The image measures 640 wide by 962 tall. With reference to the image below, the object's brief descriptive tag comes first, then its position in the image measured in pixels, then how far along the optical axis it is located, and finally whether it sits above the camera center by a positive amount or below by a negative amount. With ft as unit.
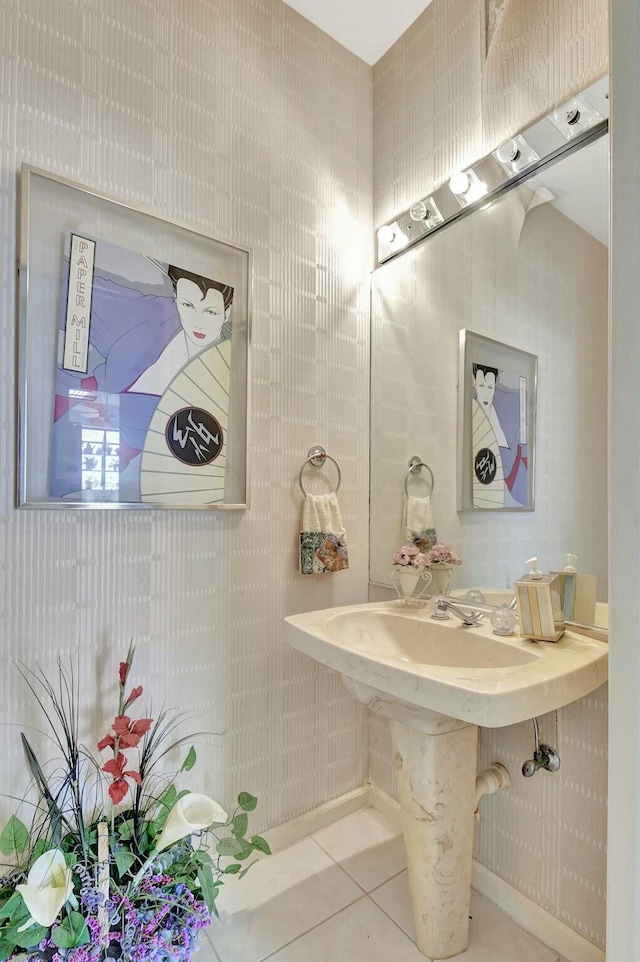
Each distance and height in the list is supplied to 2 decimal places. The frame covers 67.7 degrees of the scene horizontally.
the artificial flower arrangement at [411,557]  4.75 -0.73
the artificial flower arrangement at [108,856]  2.94 -2.62
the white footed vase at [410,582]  4.79 -0.99
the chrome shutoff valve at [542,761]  3.72 -2.15
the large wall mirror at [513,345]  3.63 +1.22
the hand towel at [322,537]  4.87 -0.55
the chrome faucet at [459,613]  4.17 -1.15
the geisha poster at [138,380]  3.75 +0.87
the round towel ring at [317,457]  5.11 +0.30
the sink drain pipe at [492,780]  3.90 -2.44
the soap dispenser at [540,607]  3.58 -0.92
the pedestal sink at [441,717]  3.01 -1.72
